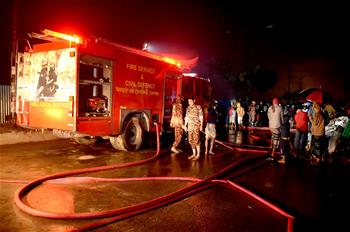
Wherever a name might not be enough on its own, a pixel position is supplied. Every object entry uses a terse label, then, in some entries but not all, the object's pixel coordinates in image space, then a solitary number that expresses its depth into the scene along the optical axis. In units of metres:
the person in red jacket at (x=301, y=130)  8.92
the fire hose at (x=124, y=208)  3.91
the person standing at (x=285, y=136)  8.62
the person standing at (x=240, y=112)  18.75
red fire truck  7.47
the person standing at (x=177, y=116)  9.08
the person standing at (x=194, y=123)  8.48
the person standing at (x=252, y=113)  19.33
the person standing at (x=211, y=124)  9.01
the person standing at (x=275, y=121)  8.59
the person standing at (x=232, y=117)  19.14
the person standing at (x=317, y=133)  8.57
